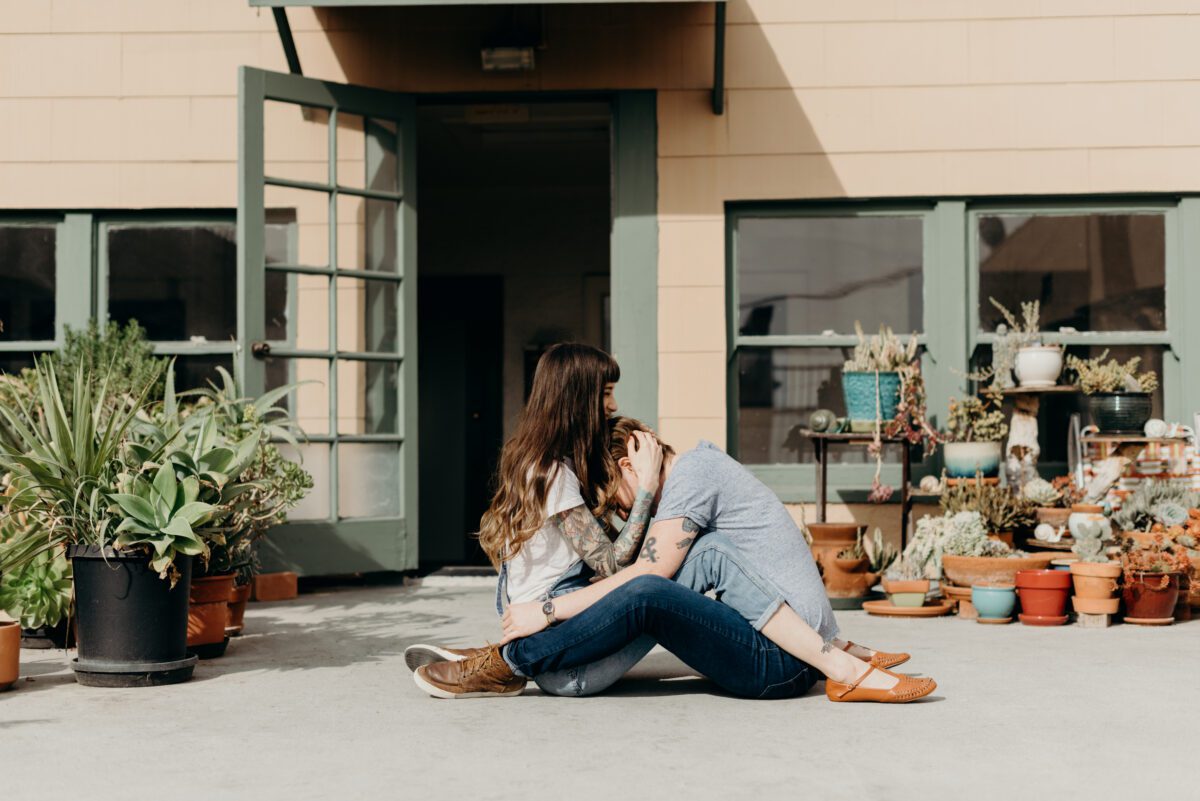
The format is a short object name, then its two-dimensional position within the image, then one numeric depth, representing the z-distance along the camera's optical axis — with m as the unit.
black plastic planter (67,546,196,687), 3.57
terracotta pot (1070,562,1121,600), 4.70
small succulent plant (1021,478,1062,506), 5.39
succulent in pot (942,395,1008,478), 5.62
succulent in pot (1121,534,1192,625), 4.75
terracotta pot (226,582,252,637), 4.51
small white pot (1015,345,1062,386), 5.67
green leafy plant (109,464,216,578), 3.52
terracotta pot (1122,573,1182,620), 4.75
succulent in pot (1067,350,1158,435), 5.55
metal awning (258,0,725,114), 5.39
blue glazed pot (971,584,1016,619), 4.80
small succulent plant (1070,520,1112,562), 4.84
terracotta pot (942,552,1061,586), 4.89
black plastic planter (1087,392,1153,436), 5.55
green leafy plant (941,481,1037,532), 5.30
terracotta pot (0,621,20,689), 3.54
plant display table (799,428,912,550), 5.61
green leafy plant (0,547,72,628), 3.90
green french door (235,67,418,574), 5.62
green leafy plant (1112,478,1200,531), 5.15
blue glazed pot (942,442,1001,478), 5.61
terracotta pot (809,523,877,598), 5.24
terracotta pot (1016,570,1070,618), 4.74
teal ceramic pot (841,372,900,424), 5.60
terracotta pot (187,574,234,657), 4.07
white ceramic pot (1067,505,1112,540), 4.94
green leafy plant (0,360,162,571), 3.60
